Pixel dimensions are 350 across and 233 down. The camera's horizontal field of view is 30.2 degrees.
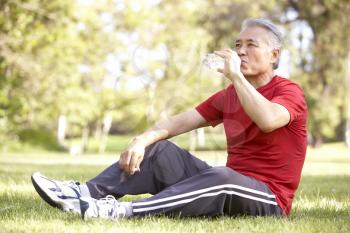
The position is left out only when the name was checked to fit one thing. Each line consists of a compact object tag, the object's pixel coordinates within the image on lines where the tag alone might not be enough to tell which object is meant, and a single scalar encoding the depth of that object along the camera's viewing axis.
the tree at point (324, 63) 29.92
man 3.76
